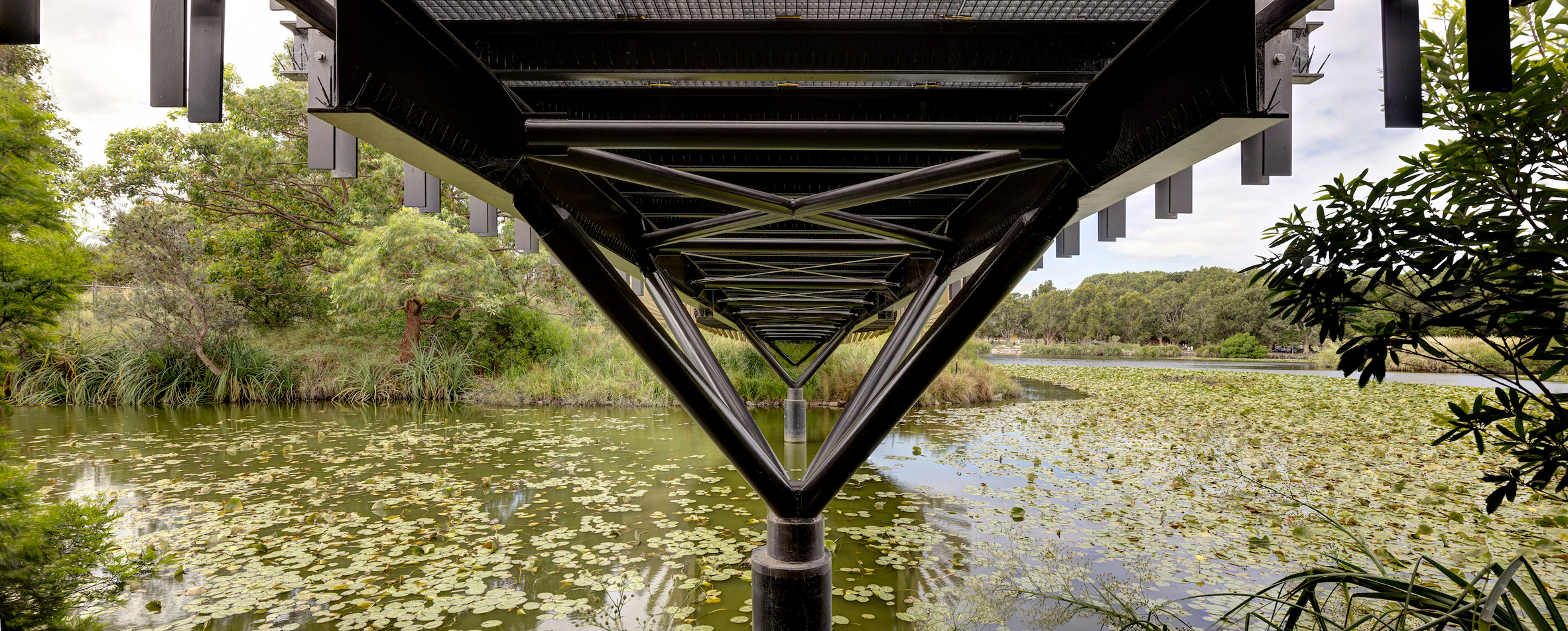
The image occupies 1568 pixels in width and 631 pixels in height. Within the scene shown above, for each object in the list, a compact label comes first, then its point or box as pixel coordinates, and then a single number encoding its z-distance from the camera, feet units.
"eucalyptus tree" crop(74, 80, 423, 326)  52.75
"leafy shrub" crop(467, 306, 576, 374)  52.70
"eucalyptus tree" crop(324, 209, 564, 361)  44.34
